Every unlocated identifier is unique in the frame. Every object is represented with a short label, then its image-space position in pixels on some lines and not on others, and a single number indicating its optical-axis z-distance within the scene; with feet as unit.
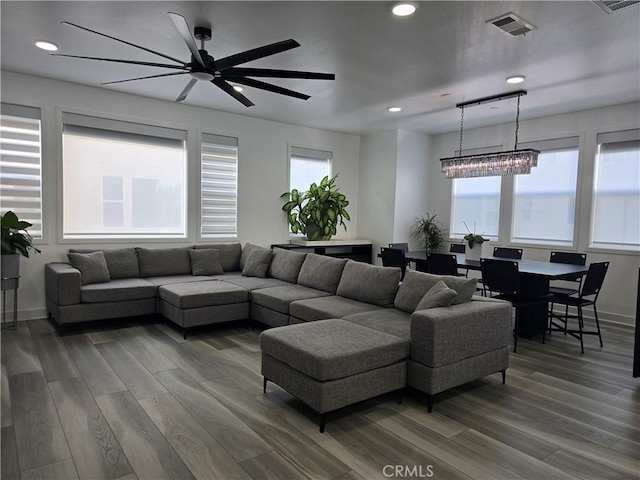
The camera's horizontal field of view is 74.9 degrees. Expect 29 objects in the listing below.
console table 22.24
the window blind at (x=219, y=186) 19.95
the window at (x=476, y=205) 22.07
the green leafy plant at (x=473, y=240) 16.44
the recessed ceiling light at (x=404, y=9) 9.34
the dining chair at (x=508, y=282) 13.89
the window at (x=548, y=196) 19.12
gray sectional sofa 9.68
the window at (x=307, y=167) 23.15
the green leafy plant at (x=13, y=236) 13.67
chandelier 15.92
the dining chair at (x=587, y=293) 13.82
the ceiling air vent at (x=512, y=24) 9.86
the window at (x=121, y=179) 16.83
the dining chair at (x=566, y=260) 15.80
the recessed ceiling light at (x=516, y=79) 14.12
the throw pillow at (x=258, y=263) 18.15
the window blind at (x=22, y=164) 15.20
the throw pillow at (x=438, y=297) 10.27
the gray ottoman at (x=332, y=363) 8.39
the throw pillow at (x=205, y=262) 18.22
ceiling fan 9.06
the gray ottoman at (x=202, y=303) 14.33
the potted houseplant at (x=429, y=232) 24.03
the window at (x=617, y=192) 17.20
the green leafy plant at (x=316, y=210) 22.16
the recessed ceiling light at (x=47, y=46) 12.24
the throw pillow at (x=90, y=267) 15.20
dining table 14.20
